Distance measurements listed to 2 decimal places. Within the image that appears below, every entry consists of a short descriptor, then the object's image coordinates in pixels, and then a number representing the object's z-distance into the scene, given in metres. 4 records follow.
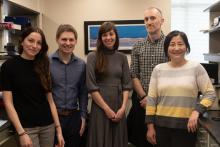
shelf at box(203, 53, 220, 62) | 2.73
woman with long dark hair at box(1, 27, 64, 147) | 1.81
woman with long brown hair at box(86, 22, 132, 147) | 2.28
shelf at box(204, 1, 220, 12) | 2.97
